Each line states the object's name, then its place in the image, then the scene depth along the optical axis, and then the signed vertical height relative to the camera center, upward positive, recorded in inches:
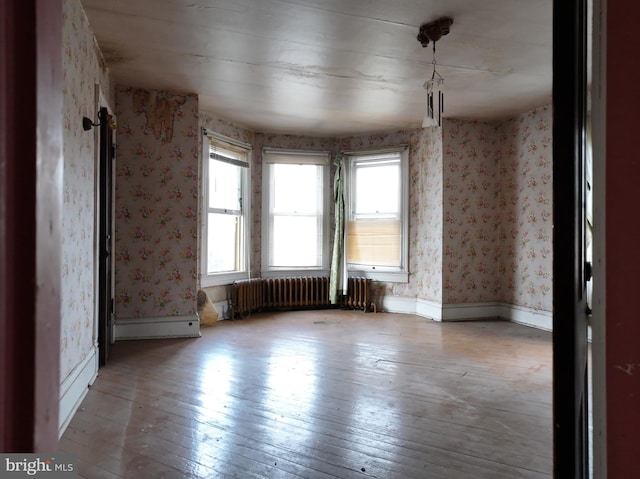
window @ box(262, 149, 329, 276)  251.8 +18.0
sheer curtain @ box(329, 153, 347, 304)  253.1 -4.5
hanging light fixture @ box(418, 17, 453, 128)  117.4 +60.3
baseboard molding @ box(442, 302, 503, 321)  222.5 -37.7
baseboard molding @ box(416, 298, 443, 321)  223.4 -37.7
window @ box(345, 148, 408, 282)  247.8 +16.2
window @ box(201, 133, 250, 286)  215.0 +15.6
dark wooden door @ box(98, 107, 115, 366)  138.7 +0.5
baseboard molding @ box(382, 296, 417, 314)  244.5 -37.8
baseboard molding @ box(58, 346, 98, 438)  96.7 -38.4
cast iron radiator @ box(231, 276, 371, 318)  241.1 -31.8
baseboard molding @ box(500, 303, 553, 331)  200.4 -37.8
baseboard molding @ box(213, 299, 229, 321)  221.4 -36.3
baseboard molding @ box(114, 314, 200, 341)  173.2 -37.2
